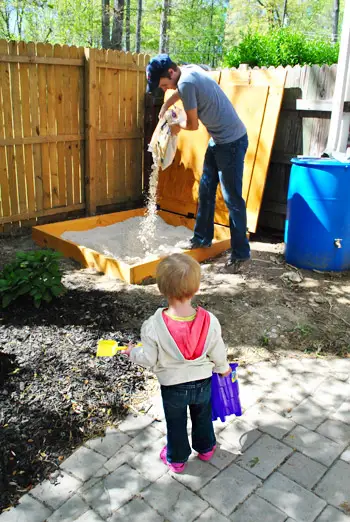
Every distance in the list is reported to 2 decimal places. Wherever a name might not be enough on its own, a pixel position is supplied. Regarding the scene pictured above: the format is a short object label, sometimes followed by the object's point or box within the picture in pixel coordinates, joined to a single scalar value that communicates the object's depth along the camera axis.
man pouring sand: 4.14
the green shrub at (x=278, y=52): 12.19
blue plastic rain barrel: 4.49
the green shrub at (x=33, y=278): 3.73
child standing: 2.02
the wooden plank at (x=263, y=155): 5.25
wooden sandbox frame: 4.51
